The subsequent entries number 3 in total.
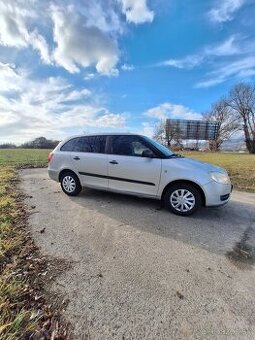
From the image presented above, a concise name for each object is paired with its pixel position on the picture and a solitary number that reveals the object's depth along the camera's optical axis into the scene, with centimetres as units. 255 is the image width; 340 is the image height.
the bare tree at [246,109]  4181
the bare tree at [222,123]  4619
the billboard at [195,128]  4850
